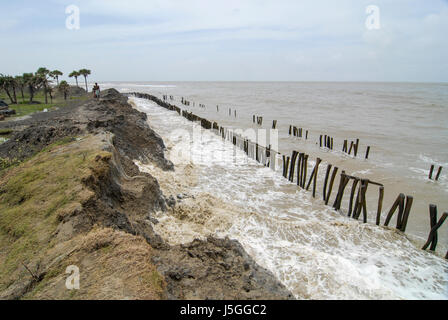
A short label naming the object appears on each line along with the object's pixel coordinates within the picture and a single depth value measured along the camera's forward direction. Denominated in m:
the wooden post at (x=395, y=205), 7.51
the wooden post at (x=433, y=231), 6.65
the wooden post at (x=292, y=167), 11.88
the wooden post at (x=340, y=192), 8.88
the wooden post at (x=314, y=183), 10.40
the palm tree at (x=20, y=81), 41.93
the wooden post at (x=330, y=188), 9.63
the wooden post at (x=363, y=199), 8.15
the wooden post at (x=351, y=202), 8.77
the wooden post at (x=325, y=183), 9.88
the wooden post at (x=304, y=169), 11.02
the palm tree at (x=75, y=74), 65.44
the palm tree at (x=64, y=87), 47.38
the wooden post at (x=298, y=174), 11.48
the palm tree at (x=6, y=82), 36.34
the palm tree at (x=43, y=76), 42.59
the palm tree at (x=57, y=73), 55.04
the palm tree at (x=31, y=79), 40.92
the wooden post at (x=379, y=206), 7.95
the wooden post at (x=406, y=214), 7.32
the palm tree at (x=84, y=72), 66.00
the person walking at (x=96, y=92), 30.09
